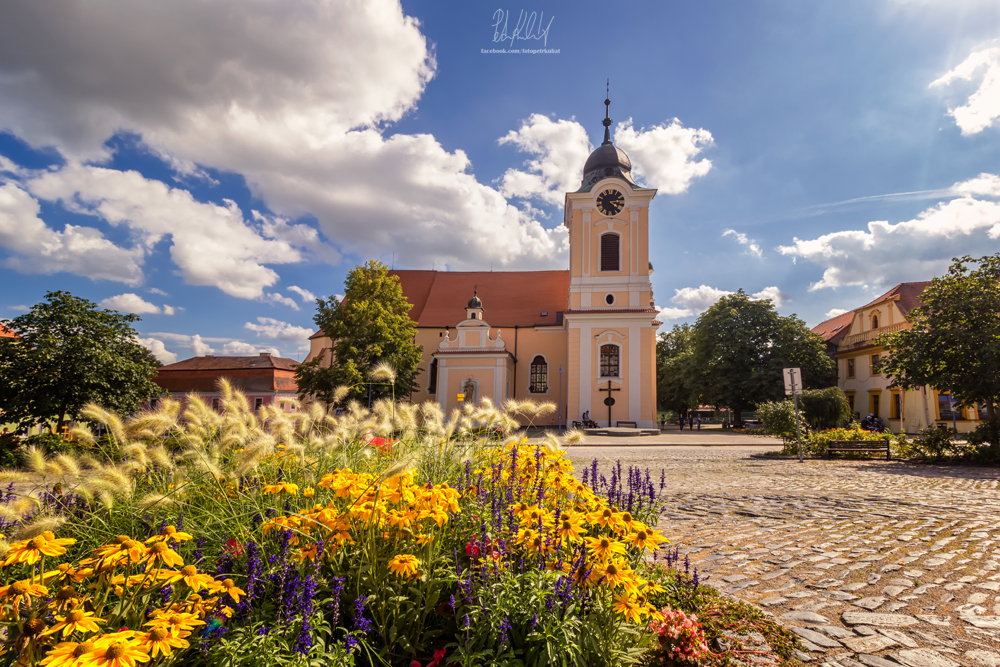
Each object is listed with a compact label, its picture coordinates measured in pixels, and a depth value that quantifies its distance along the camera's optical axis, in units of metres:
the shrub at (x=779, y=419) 17.66
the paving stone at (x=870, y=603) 3.49
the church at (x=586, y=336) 29.78
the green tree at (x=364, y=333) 26.14
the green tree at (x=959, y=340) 12.63
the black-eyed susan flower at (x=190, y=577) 1.88
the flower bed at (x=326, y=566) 1.87
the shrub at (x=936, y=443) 13.53
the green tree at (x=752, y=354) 33.97
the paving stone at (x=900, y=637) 2.96
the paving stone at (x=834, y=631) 3.09
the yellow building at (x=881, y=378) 28.75
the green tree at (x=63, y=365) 12.95
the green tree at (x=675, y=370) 40.90
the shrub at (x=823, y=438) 15.12
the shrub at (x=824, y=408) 27.41
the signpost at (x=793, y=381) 15.00
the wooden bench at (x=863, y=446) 14.62
